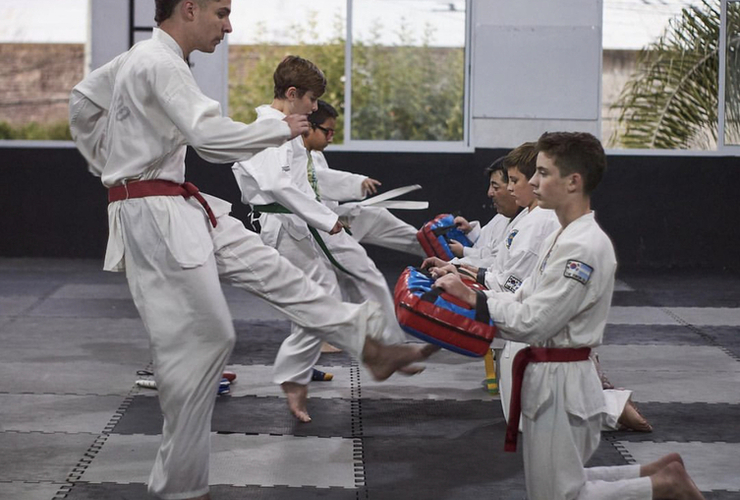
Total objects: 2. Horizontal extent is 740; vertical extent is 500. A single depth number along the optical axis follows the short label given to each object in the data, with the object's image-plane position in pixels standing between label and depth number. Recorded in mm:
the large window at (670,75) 10680
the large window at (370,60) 10539
